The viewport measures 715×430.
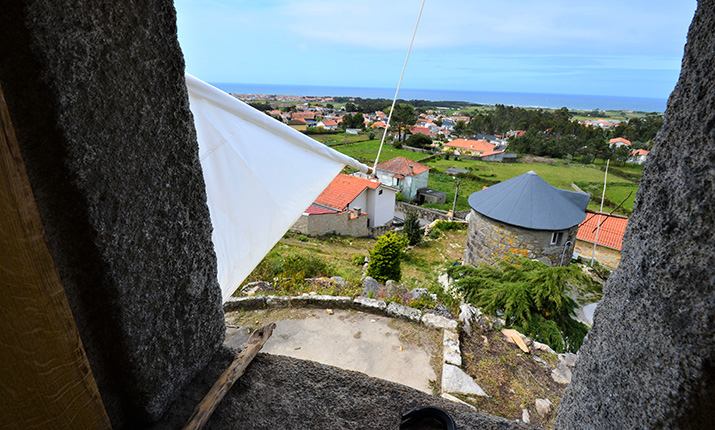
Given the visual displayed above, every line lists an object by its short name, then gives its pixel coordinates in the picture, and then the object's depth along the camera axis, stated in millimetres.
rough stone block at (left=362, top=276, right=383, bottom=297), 6109
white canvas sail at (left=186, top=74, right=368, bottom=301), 2309
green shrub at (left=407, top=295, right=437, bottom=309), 5491
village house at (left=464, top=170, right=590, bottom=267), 11219
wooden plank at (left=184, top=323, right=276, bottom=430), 1199
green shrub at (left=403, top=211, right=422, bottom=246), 19672
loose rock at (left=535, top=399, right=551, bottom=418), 3604
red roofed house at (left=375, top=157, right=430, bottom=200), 32781
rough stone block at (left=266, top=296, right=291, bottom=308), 5496
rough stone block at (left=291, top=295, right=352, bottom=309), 5484
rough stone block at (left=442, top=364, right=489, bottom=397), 3797
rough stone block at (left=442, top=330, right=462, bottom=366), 4230
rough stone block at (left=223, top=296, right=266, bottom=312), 5477
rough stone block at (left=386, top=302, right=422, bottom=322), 5172
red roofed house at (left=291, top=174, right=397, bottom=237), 18547
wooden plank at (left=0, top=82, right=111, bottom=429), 648
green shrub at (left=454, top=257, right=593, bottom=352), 5712
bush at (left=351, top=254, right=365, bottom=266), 13070
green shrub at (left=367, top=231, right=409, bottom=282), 9477
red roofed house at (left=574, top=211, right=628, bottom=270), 15383
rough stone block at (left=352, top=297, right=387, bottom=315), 5340
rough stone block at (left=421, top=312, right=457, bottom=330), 4949
